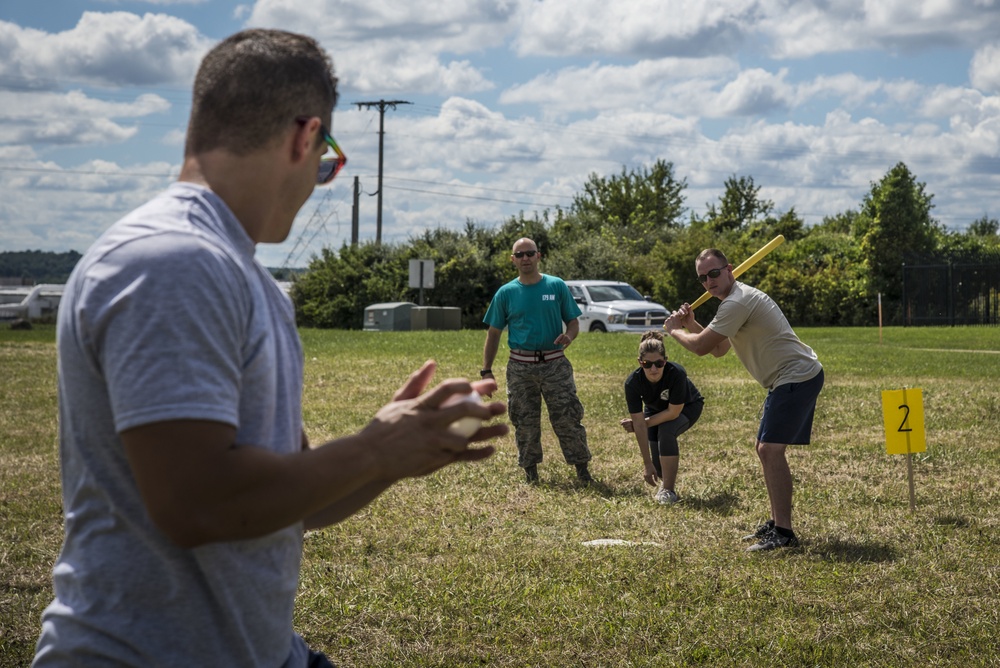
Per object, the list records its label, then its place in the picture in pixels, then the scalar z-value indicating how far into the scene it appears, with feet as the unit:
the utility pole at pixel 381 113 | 192.65
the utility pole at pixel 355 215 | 198.11
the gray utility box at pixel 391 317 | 127.34
